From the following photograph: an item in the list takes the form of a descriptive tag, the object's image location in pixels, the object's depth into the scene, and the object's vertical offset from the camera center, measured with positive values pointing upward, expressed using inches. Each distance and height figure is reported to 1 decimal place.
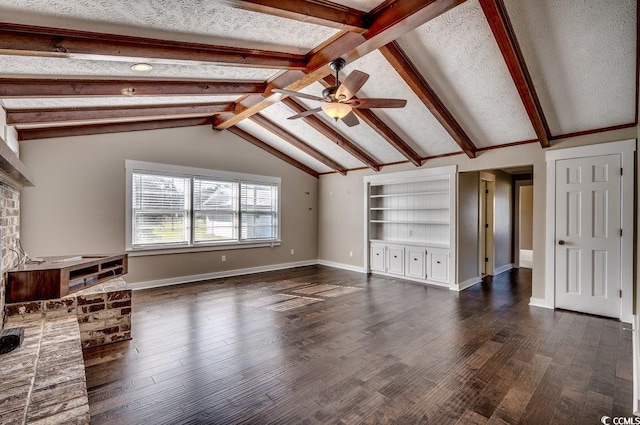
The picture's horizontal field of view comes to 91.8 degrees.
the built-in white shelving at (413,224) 226.2 -9.3
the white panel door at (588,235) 156.3 -11.5
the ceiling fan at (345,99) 116.8 +46.3
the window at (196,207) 213.3 +4.0
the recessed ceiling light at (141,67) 119.3 +56.8
